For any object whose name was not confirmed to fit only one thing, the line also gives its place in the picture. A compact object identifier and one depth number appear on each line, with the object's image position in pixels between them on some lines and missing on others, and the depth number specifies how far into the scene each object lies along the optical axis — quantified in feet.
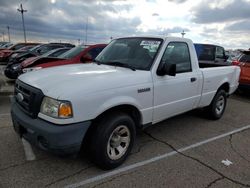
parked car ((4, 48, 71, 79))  28.48
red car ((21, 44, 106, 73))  23.62
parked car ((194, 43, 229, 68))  40.78
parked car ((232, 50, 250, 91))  25.90
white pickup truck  8.86
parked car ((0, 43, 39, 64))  58.29
